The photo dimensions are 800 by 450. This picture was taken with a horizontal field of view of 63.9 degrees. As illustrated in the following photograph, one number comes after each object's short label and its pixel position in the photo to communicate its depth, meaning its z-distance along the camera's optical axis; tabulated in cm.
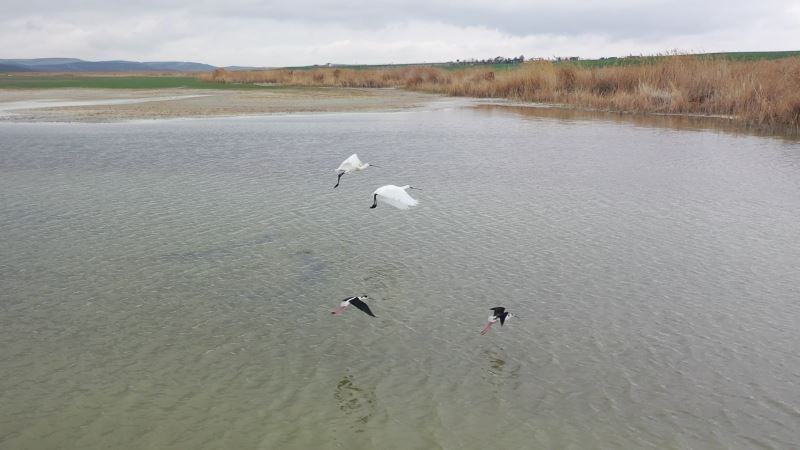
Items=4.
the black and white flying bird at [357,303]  460
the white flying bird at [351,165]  865
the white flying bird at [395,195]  700
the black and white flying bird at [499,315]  474
